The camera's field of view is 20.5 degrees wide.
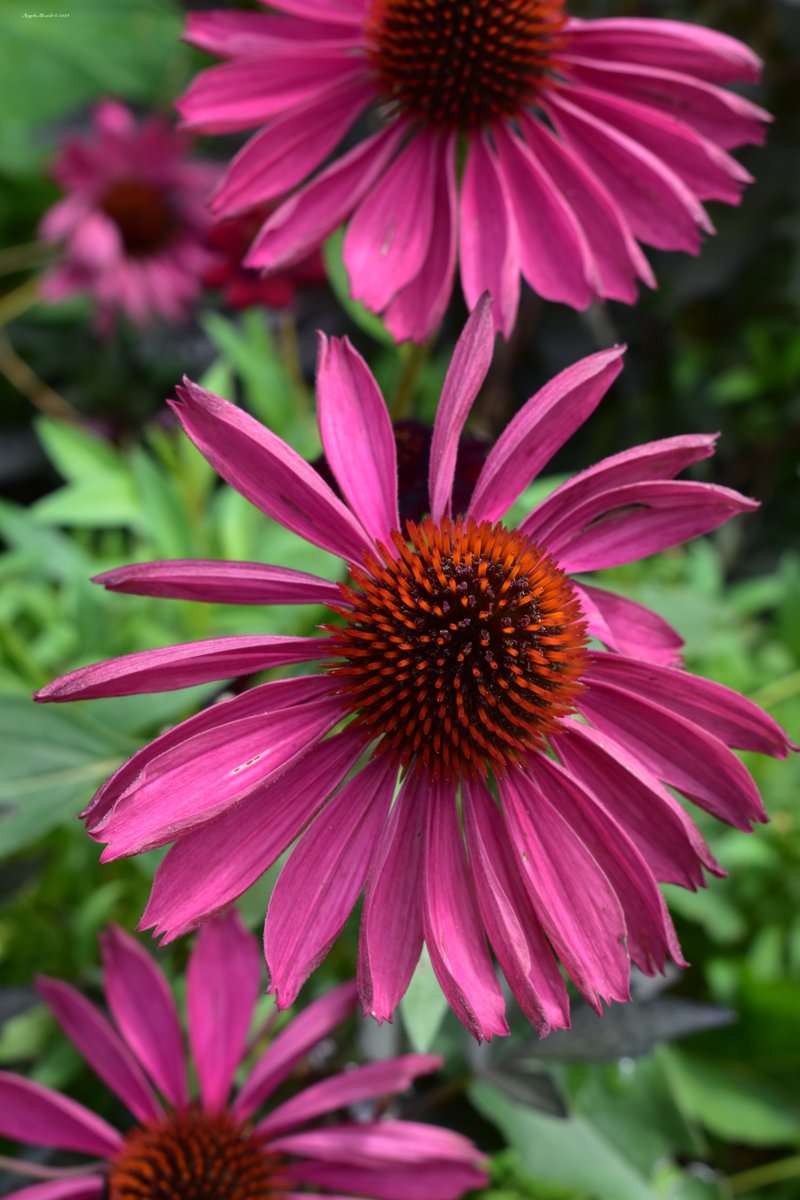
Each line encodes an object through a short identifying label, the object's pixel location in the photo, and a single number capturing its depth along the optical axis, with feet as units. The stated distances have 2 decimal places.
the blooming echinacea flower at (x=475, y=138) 1.06
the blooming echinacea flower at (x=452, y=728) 0.92
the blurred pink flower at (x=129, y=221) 1.97
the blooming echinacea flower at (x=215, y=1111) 1.07
